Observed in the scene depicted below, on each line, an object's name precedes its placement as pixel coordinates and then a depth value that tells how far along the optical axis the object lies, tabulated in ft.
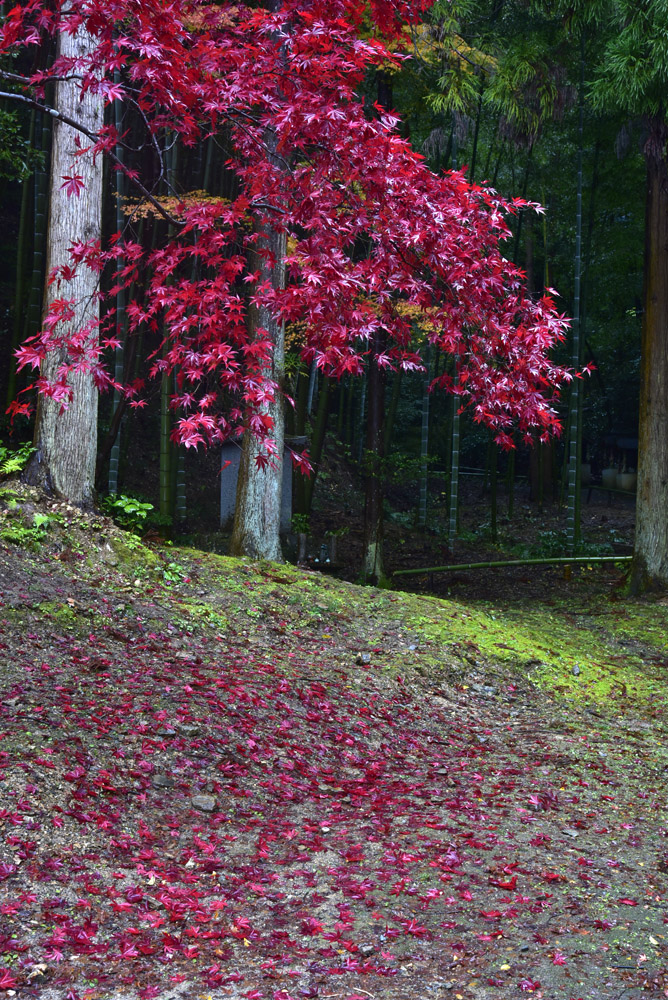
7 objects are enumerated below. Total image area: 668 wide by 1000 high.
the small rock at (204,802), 12.60
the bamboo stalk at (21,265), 39.00
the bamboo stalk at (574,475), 38.63
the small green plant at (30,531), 18.95
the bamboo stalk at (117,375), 31.28
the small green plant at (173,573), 21.25
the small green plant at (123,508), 22.25
